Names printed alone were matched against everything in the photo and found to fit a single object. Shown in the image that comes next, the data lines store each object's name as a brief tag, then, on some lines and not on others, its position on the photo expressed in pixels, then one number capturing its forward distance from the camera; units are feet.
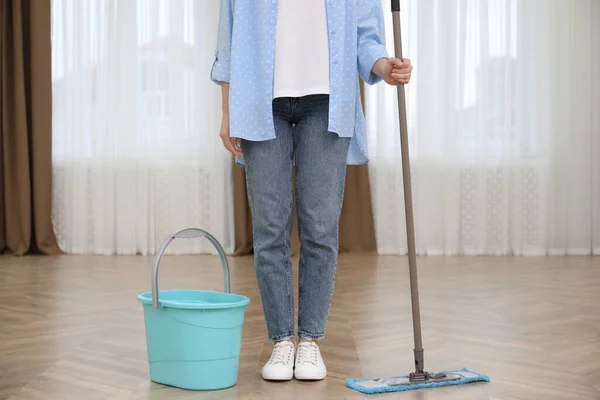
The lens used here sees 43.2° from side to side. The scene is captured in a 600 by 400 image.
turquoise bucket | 5.75
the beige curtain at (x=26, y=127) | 17.67
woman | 6.21
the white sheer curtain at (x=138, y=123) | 17.79
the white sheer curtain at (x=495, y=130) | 17.60
